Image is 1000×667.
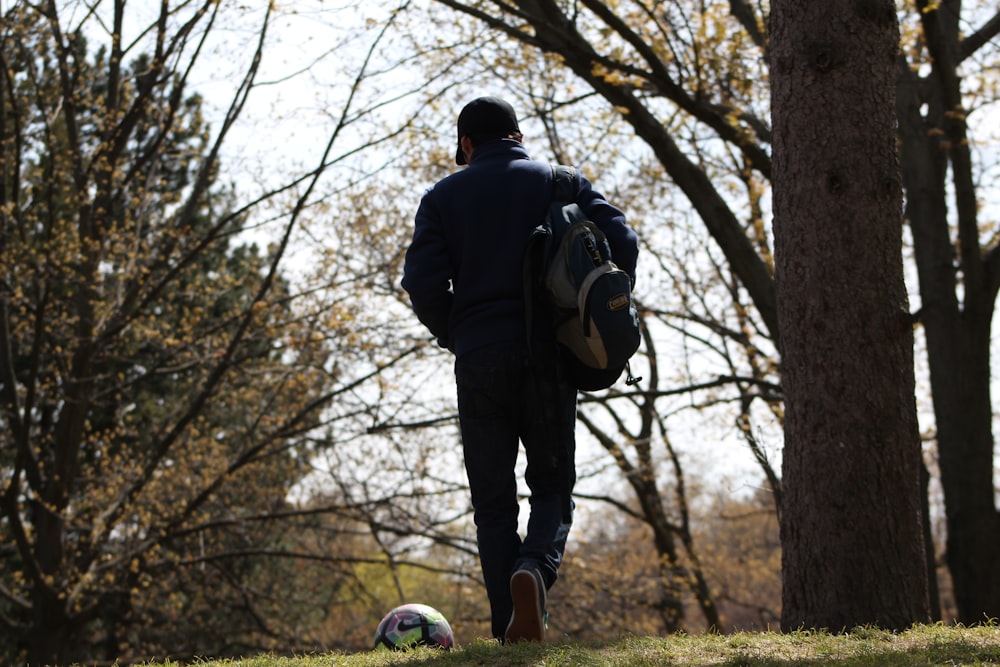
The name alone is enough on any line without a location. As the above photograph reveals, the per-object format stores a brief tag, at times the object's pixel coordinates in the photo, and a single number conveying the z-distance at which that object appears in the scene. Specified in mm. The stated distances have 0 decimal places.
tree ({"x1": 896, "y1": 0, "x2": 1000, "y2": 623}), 17875
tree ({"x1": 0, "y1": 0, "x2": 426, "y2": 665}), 25109
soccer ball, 9508
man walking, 7543
